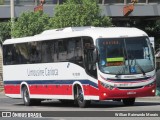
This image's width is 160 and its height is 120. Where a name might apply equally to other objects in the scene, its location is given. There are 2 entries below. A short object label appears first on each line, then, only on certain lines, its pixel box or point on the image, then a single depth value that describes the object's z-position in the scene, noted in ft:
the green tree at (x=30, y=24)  148.15
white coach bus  86.63
